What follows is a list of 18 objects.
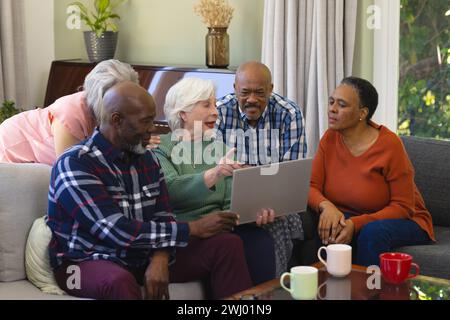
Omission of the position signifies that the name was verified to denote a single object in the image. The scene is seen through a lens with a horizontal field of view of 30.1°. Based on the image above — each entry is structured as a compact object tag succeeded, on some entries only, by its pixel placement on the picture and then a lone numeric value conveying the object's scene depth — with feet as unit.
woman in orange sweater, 10.51
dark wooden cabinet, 14.34
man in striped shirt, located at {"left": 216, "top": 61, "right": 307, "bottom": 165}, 11.41
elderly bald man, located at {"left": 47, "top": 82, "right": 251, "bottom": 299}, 8.36
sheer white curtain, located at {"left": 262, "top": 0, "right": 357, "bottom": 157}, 13.67
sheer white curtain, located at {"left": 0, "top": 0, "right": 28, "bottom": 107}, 15.67
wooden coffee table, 8.13
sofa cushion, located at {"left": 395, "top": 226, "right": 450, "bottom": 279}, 10.10
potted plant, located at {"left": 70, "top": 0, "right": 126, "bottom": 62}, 16.53
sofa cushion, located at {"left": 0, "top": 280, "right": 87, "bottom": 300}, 8.49
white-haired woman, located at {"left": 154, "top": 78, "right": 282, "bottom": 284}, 9.86
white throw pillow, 8.72
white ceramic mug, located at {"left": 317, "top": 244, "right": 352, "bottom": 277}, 8.50
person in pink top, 10.38
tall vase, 14.85
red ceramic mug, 8.36
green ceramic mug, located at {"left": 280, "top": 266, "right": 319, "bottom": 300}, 7.86
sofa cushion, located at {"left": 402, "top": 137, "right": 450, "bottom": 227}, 11.46
